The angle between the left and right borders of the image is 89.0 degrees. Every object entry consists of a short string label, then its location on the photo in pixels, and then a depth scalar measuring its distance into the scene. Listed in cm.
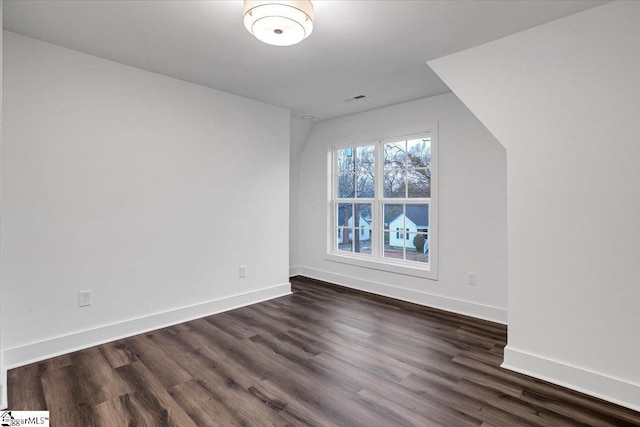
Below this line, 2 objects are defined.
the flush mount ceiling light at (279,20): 174
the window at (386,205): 401
